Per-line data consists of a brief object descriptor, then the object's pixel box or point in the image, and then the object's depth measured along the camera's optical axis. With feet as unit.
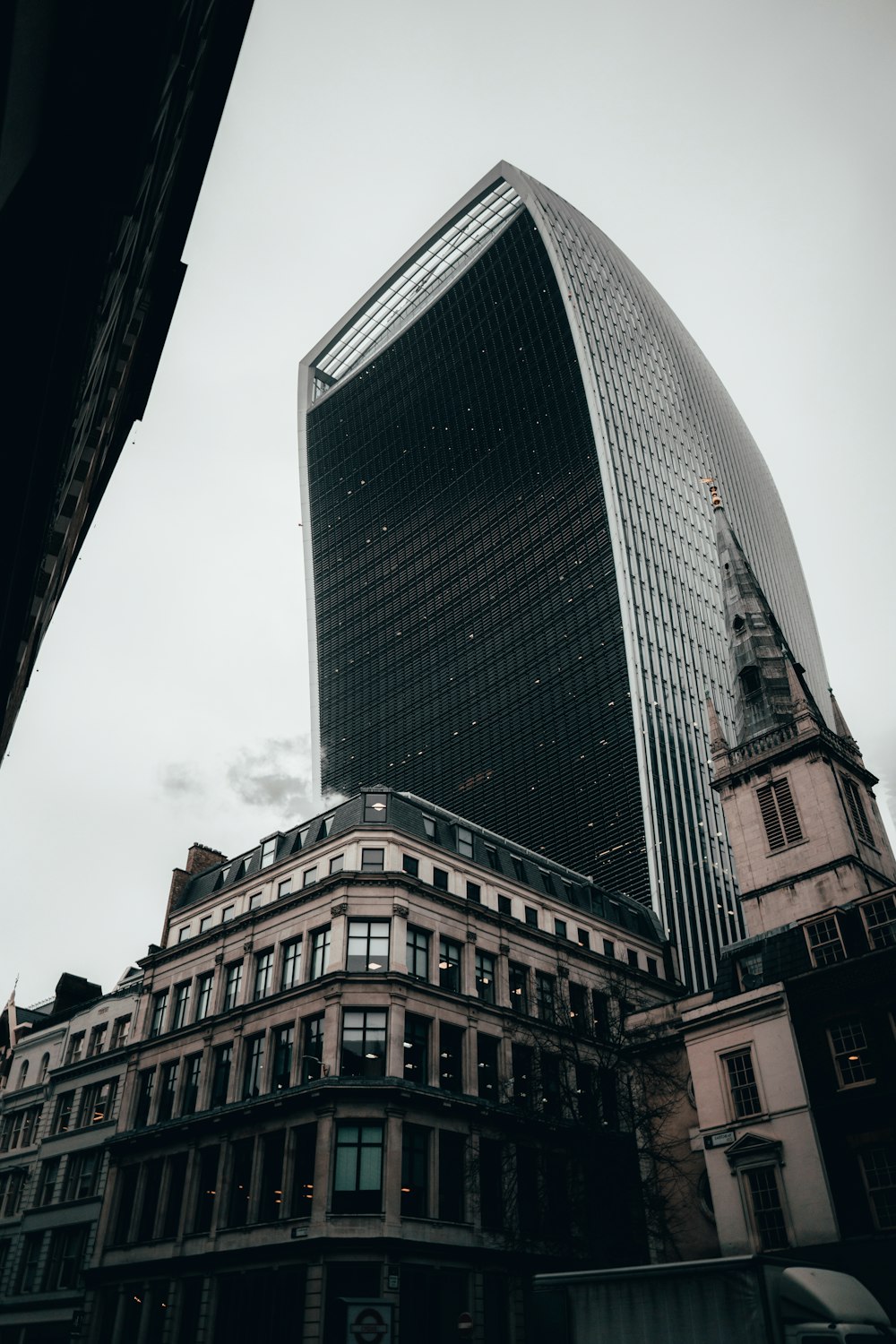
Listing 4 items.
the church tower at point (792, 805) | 162.61
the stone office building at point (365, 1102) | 124.47
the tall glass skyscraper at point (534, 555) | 387.75
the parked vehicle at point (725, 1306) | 63.87
